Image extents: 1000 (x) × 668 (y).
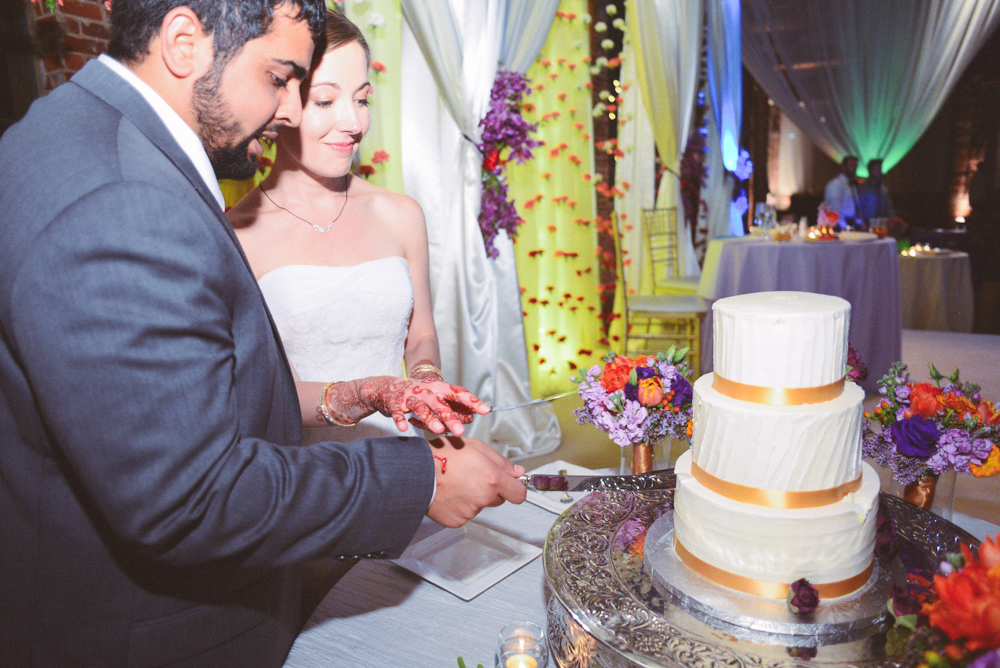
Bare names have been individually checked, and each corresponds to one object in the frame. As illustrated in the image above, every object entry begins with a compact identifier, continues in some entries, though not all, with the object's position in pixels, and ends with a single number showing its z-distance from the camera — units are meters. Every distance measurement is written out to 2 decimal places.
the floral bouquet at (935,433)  1.27
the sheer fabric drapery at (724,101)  7.92
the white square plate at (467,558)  1.28
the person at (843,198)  8.95
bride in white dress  1.96
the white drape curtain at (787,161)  12.95
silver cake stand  0.86
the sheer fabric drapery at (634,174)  7.06
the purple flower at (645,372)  1.52
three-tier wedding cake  0.92
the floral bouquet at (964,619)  0.63
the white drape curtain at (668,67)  6.69
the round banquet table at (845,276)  4.95
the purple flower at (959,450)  1.26
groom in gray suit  0.72
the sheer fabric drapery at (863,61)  7.93
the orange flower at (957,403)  1.30
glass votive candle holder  0.97
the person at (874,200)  8.85
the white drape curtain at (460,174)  4.05
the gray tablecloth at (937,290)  6.90
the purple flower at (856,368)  1.33
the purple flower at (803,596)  0.89
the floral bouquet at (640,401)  1.49
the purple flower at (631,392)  1.50
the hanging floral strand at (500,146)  4.17
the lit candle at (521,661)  0.96
